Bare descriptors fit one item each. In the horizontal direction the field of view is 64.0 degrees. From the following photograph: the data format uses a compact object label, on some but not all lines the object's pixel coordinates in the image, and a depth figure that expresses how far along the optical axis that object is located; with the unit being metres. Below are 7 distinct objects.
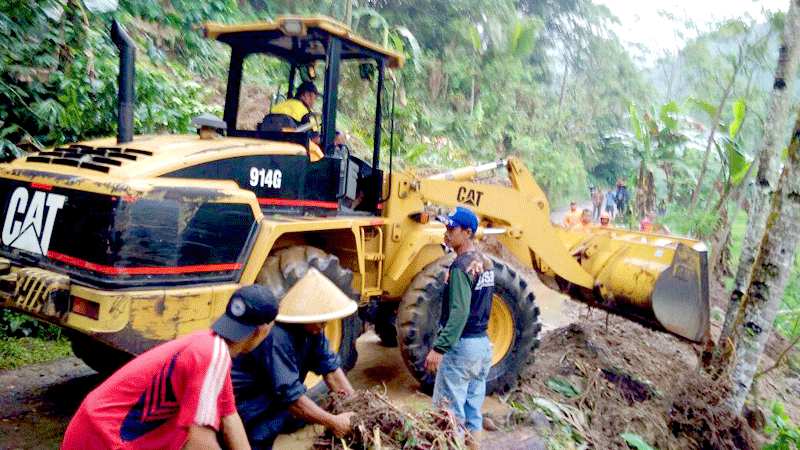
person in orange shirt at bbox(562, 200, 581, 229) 13.82
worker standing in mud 4.01
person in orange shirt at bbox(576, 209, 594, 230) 12.96
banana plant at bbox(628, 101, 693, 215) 16.47
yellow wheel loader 3.54
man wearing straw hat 2.97
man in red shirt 2.20
